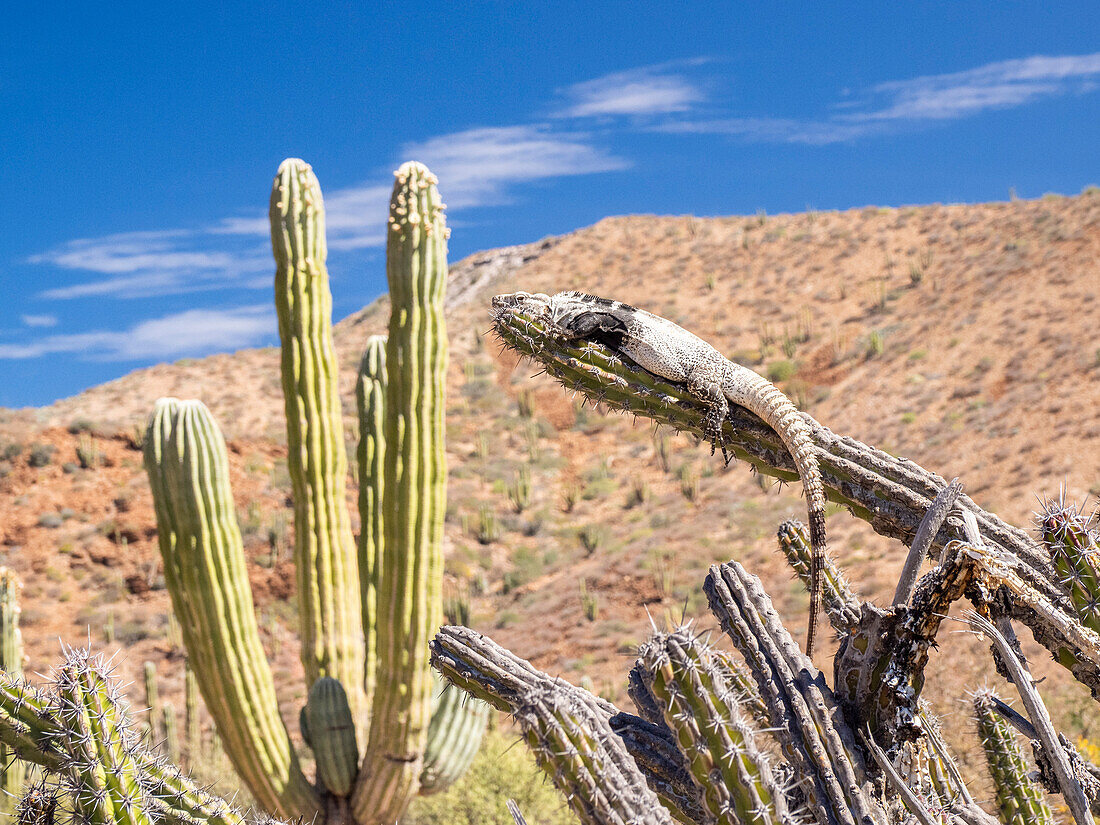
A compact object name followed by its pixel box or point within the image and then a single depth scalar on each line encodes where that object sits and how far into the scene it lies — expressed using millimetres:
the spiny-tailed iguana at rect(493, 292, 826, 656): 3268
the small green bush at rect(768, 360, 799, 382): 30625
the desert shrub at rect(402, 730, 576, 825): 11000
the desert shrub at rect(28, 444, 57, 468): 28359
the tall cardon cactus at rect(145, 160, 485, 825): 8086
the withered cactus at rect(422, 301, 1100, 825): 2264
